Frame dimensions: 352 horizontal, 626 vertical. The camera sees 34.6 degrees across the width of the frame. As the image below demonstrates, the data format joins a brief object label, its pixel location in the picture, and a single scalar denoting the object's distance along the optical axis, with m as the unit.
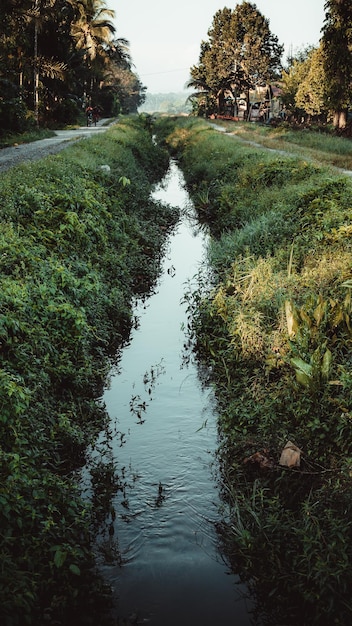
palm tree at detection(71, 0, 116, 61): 37.62
